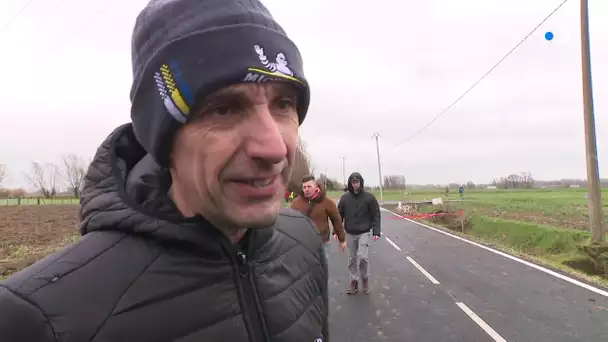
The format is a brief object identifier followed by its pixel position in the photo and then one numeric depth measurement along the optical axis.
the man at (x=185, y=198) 0.89
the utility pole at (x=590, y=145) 10.78
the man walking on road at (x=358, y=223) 7.52
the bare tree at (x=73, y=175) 80.22
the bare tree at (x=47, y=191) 84.50
